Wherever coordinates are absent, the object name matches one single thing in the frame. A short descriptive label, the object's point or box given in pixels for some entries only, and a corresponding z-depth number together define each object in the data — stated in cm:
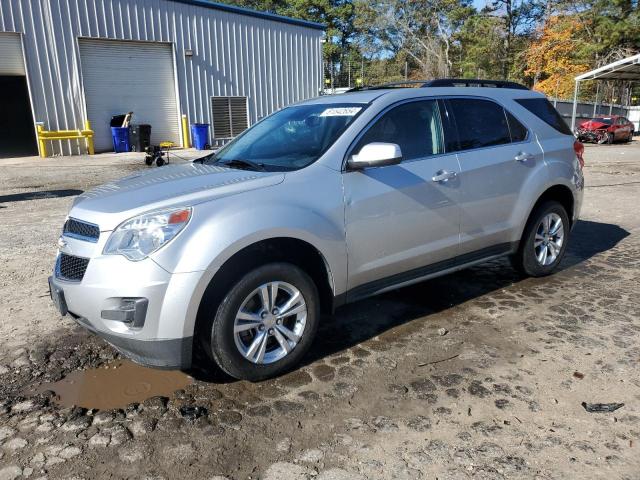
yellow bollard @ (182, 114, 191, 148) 1981
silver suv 291
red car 2622
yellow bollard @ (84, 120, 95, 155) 1770
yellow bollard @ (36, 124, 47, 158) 1681
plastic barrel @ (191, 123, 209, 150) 1972
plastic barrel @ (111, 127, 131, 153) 1809
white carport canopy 2381
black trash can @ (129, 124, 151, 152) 1798
